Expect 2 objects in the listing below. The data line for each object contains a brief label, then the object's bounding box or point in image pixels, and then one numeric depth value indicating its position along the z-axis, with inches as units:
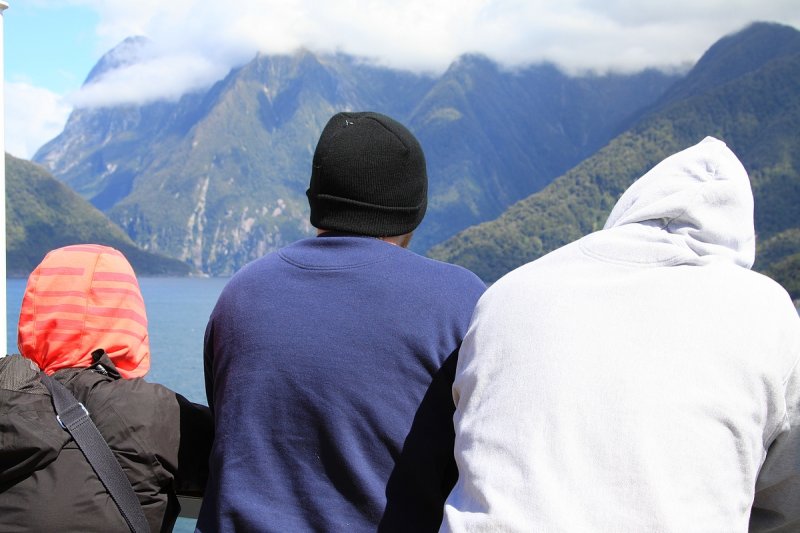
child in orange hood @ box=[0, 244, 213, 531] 100.0
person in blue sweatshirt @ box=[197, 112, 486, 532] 87.9
